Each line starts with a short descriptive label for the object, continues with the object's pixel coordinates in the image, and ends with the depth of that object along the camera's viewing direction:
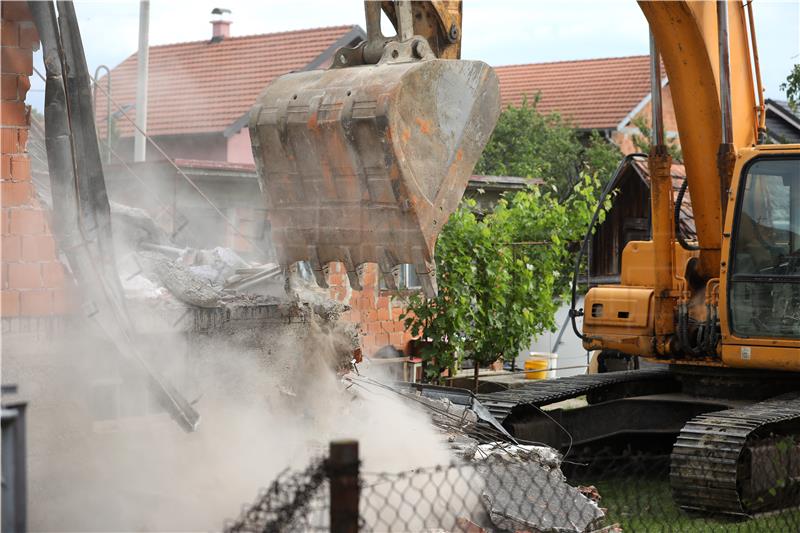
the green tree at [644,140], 25.30
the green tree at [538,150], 26.95
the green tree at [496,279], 11.08
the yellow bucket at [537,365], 15.41
